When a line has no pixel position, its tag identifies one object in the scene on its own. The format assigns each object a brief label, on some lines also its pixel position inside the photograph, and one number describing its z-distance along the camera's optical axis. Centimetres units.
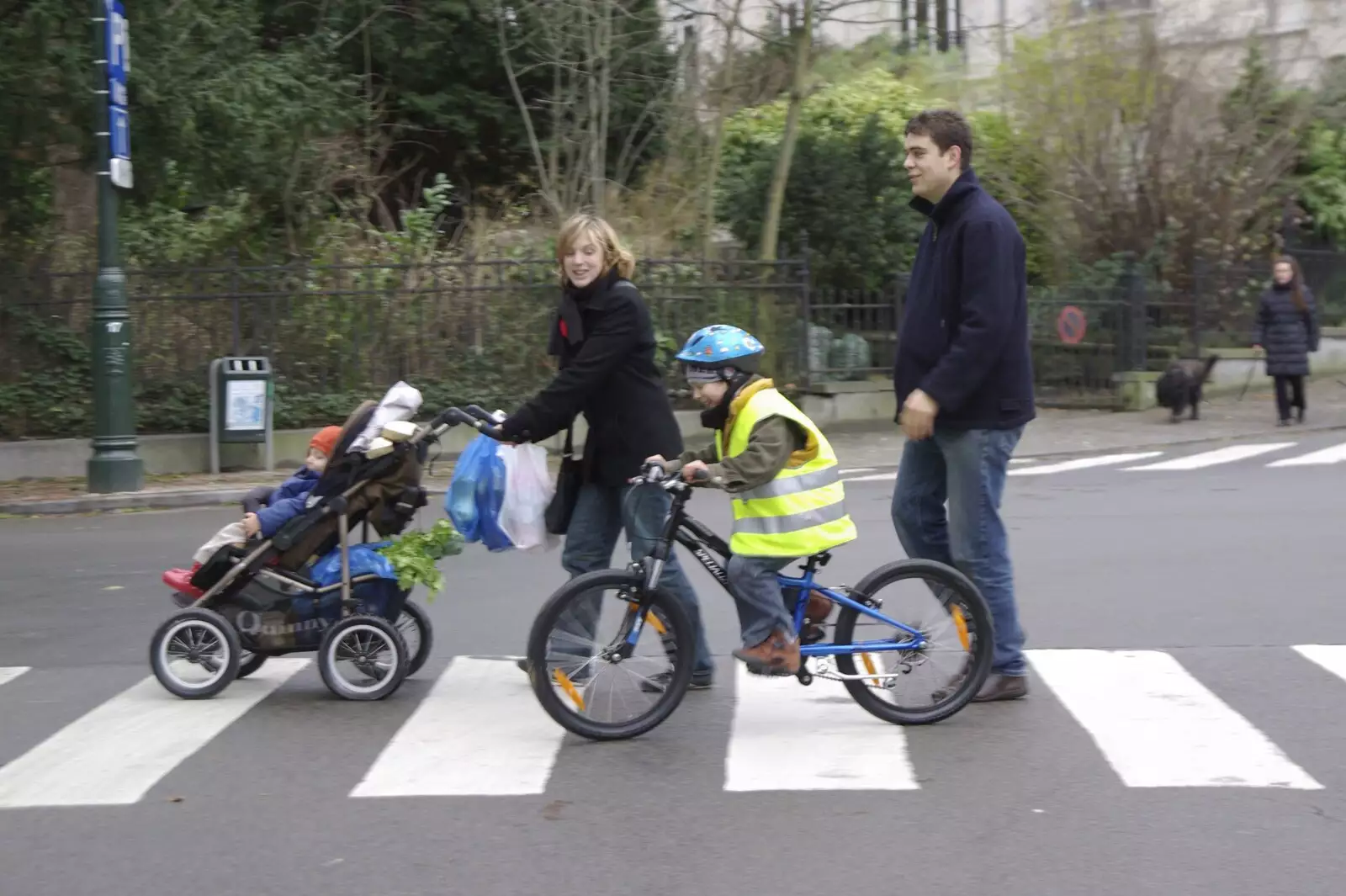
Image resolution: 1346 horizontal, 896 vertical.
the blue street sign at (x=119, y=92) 1414
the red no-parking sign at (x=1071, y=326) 2233
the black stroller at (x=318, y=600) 665
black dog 2022
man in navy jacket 604
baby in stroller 666
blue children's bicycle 591
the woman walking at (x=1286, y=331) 1936
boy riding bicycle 588
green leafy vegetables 671
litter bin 1616
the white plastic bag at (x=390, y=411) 666
